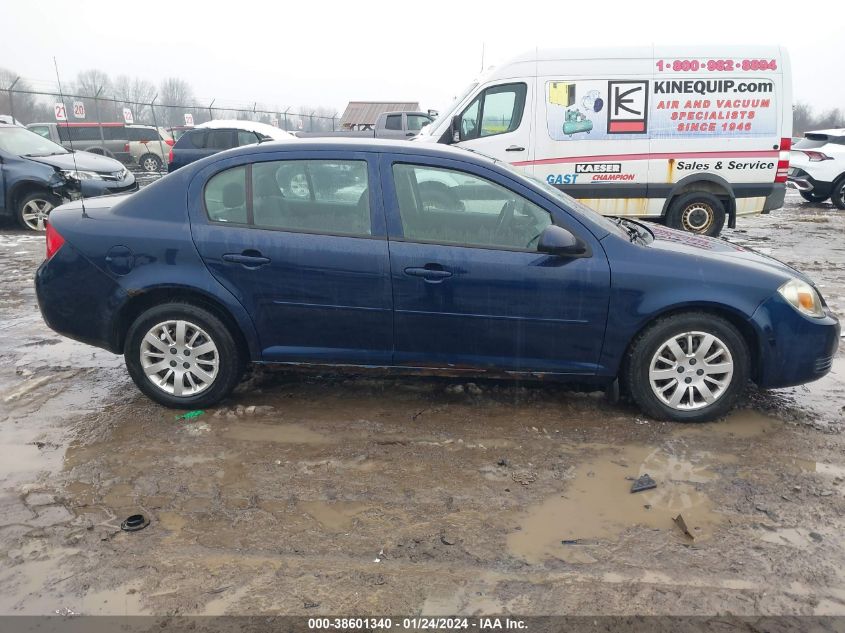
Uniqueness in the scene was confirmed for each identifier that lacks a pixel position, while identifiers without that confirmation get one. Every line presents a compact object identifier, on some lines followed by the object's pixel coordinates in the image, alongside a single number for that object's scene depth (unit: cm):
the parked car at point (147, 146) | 2466
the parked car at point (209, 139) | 1597
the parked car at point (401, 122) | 2036
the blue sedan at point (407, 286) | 377
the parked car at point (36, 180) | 1020
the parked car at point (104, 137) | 2436
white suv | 1426
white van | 834
